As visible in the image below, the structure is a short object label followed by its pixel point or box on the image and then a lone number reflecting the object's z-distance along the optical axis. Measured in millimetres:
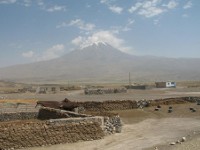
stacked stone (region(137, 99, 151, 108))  22586
